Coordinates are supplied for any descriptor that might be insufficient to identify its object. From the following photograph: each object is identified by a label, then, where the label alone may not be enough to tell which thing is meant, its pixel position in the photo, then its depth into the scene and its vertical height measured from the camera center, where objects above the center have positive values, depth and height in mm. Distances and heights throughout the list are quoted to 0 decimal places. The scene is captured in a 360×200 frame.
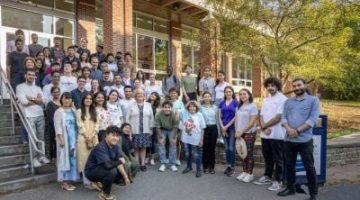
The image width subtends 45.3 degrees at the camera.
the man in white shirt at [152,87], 10906 -13
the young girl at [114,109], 8422 -450
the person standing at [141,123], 9125 -776
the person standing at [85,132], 7668 -822
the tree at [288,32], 13820 +1833
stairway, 7394 -1473
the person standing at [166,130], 9344 -952
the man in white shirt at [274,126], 7781 -716
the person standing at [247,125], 8461 -763
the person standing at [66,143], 7570 -1010
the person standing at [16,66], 9539 +444
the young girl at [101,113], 8023 -501
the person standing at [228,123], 8969 -752
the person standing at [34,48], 10641 +954
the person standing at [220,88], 10749 -32
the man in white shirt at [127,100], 9164 -292
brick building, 14711 +2370
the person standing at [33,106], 8078 -377
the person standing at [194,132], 9039 -951
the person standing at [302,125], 6953 -624
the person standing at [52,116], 8195 -572
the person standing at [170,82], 11680 +125
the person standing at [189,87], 11945 -11
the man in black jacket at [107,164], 6914 -1255
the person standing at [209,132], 9236 -974
